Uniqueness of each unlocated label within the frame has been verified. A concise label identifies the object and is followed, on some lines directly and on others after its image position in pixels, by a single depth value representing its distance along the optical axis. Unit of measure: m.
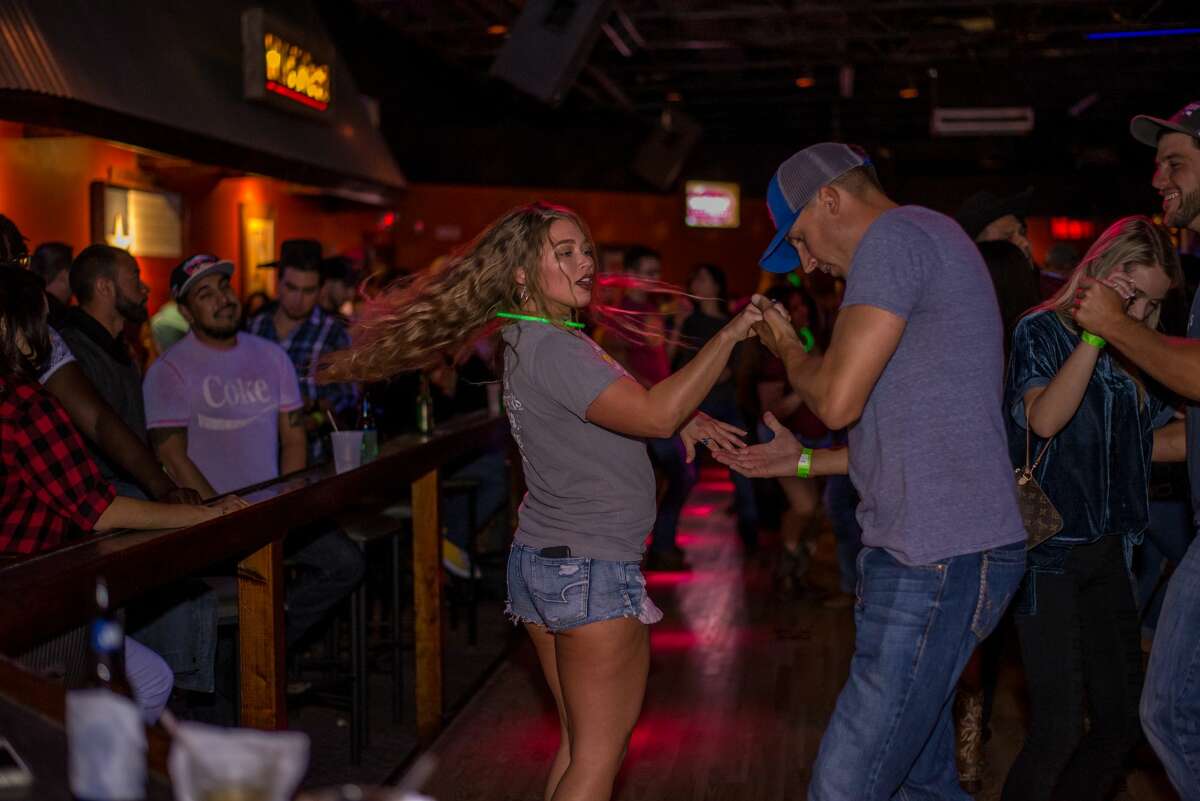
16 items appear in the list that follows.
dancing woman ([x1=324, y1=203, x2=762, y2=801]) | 2.58
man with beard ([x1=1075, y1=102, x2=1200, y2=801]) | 2.46
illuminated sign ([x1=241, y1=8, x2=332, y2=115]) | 8.83
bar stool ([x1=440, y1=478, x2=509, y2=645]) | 5.78
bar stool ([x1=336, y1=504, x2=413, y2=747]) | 4.35
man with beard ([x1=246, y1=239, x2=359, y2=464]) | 6.07
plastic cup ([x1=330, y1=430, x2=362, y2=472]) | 4.12
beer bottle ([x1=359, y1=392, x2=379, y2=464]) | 4.28
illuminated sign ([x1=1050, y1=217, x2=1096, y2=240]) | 18.67
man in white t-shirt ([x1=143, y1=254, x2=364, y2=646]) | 4.52
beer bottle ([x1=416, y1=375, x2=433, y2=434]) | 5.19
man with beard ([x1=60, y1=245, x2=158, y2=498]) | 4.20
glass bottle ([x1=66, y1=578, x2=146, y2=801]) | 1.20
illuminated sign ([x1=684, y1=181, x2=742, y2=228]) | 17.75
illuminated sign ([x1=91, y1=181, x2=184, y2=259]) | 8.20
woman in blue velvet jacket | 2.94
